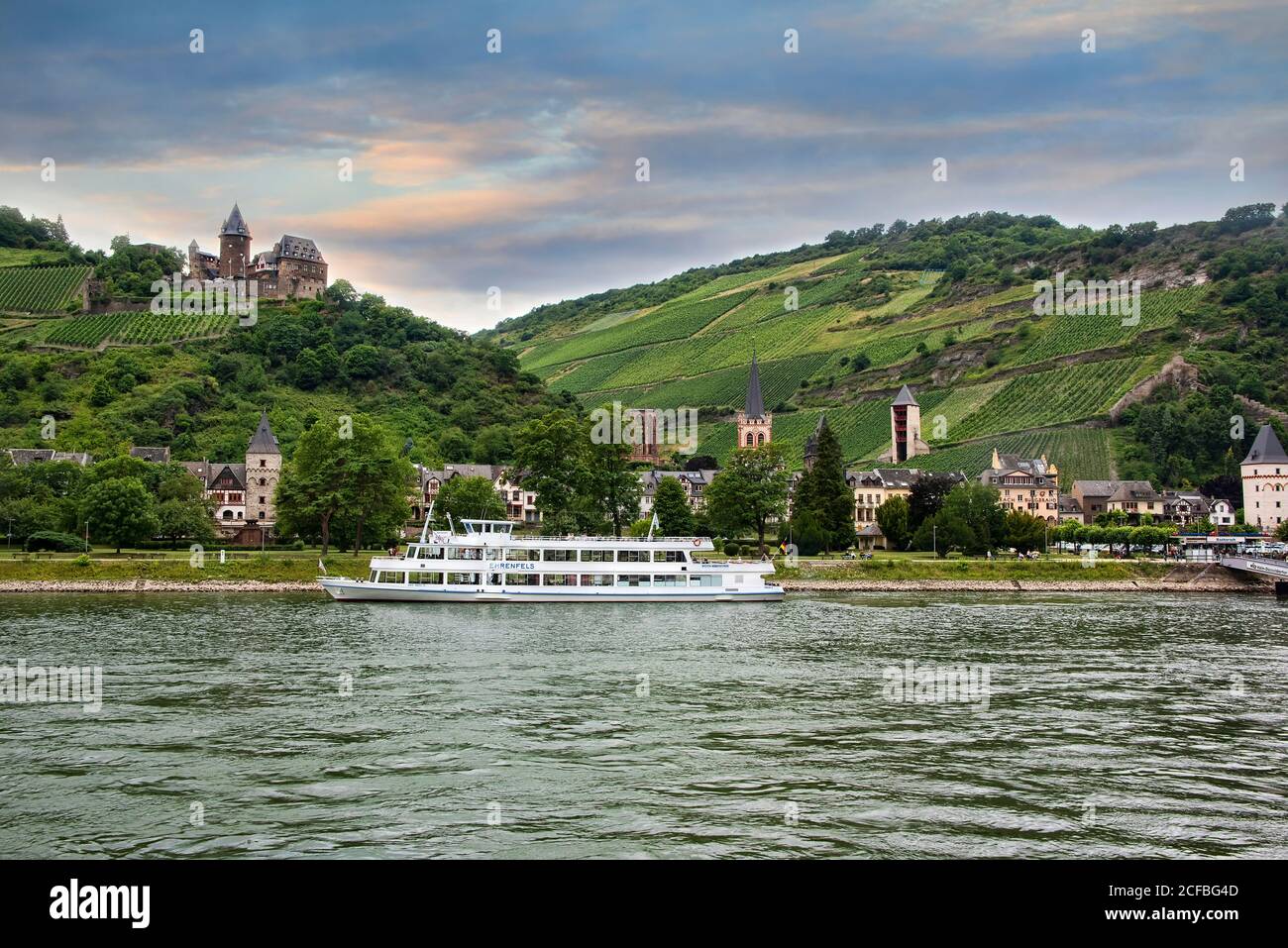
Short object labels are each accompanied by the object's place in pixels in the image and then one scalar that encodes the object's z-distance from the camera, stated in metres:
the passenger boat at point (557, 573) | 63.22
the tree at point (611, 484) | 86.75
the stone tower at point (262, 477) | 108.75
